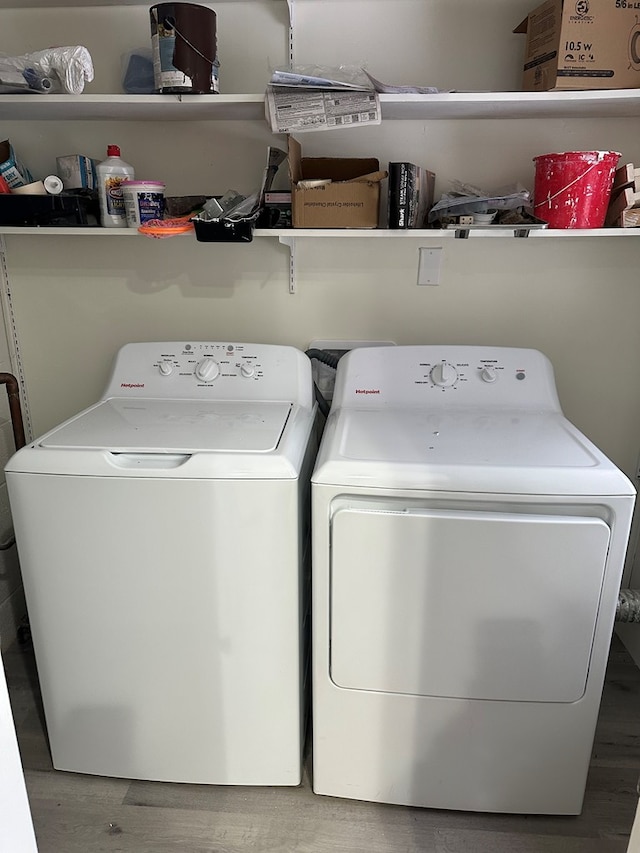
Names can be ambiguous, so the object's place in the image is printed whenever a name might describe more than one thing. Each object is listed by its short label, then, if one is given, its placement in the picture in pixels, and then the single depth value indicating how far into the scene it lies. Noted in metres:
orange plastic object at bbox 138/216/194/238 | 1.66
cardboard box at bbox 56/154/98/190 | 1.80
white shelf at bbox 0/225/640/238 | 1.63
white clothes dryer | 1.32
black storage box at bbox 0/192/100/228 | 1.73
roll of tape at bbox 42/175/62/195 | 1.73
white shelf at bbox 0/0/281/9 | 1.76
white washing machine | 1.38
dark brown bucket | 1.50
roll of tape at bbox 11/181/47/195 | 1.75
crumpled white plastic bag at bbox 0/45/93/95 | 1.59
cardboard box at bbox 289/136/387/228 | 1.66
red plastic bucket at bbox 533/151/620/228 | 1.59
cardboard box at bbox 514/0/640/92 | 1.48
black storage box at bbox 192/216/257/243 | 1.64
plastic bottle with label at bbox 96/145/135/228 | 1.74
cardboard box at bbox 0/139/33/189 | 1.78
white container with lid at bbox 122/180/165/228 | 1.70
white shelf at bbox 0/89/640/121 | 1.55
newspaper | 1.53
